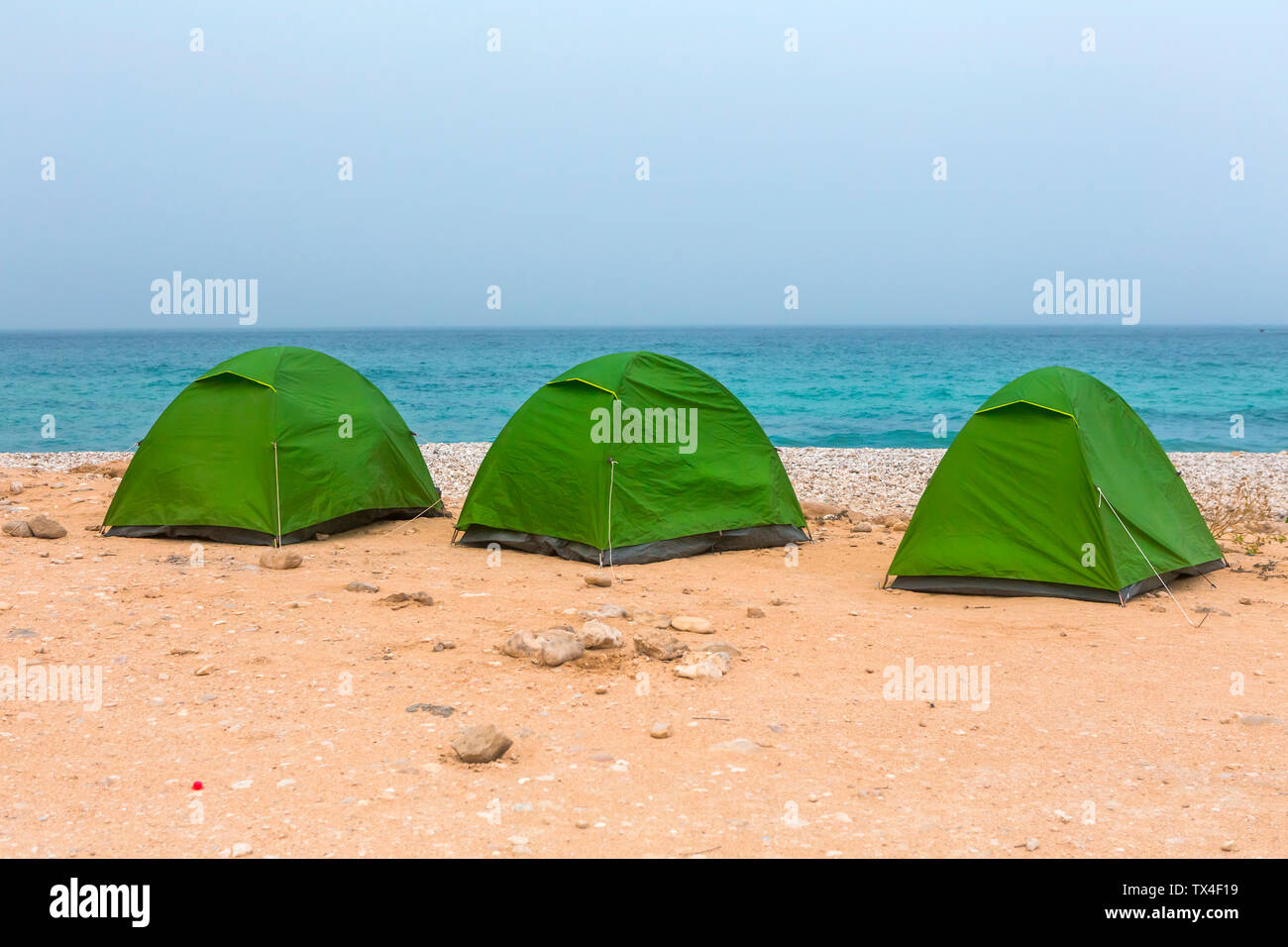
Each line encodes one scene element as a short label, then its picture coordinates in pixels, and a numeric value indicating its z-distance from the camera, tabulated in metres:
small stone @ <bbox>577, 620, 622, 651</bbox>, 6.80
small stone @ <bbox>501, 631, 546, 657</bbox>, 6.71
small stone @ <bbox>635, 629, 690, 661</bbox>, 6.77
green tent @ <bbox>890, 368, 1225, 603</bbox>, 8.58
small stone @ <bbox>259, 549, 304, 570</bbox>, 9.31
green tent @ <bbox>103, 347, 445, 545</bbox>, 10.48
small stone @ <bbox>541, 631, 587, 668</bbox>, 6.55
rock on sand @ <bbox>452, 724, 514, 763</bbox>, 4.97
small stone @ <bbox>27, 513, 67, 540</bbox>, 10.35
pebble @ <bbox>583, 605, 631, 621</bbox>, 7.74
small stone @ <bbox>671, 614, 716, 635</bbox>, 7.54
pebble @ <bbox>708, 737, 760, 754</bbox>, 5.30
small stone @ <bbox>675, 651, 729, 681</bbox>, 6.50
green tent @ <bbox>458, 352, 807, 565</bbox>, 10.15
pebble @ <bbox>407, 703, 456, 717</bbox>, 5.73
